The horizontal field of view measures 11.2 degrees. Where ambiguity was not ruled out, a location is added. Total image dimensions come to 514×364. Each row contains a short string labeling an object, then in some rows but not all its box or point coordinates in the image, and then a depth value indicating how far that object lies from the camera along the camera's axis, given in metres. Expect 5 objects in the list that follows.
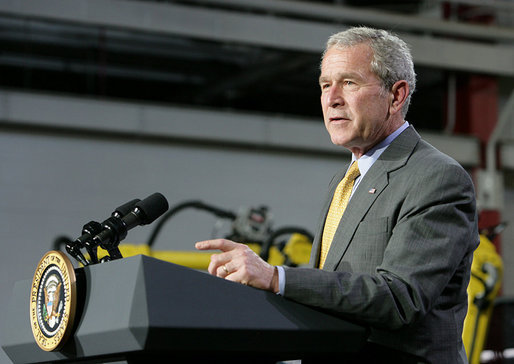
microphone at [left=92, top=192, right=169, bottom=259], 4.86
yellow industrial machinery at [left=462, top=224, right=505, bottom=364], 10.04
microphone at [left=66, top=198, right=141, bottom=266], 4.84
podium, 4.56
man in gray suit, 4.73
